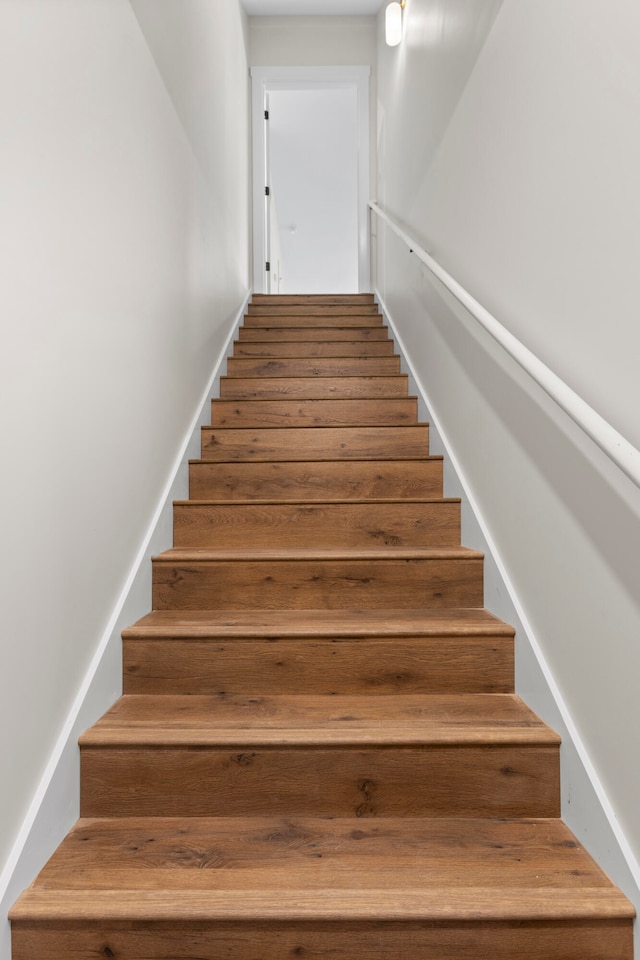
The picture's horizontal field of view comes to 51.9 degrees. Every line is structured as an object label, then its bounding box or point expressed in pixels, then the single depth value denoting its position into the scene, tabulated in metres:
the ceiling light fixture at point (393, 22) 3.36
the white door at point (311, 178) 4.79
